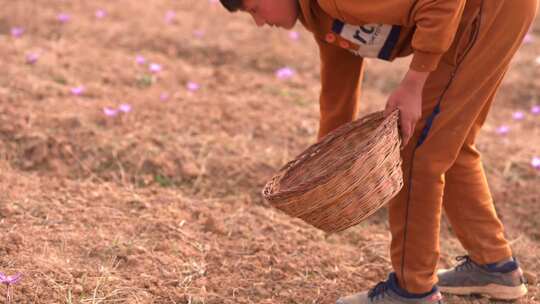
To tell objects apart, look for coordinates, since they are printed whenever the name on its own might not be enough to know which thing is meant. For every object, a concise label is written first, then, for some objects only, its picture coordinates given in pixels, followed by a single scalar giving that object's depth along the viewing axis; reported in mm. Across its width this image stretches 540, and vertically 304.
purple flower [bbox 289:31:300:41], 5586
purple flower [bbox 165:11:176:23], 5685
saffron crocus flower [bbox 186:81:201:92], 4496
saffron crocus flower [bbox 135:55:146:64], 4801
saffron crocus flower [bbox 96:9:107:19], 5514
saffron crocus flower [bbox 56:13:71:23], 5287
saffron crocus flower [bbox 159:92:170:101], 4301
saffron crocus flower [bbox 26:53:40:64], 4598
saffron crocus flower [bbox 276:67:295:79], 4898
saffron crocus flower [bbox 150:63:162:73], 4656
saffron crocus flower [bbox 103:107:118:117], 3979
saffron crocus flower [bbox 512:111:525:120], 4586
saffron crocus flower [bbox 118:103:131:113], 4027
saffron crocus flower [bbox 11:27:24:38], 4987
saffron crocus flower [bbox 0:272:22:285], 2578
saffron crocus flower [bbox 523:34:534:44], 5860
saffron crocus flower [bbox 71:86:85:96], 4234
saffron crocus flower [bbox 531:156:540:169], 3834
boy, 2172
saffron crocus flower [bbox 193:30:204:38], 5434
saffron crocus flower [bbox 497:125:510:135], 4320
